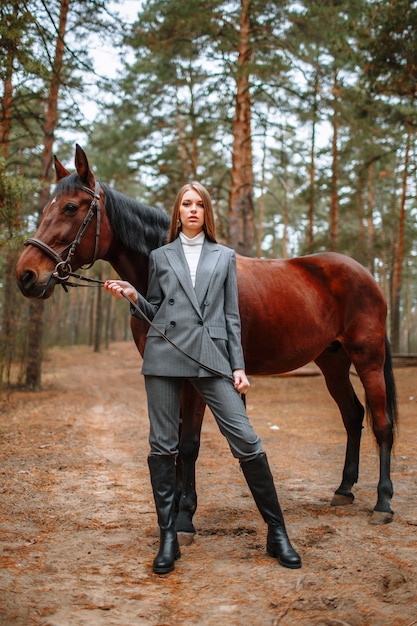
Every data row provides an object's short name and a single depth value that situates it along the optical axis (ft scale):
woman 9.45
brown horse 10.90
